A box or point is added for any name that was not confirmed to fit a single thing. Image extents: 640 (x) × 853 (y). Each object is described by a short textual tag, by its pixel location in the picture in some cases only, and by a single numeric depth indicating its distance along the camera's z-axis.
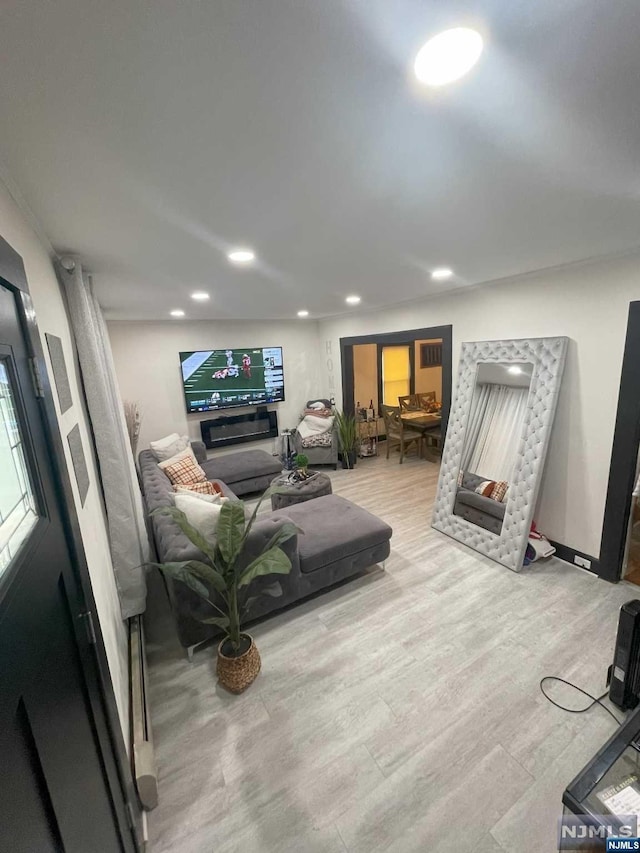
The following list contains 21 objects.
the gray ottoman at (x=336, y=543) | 2.52
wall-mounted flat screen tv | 5.02
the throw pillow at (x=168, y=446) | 4.09
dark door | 0.57
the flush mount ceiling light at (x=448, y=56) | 0.66
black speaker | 1.67
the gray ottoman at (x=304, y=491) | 3.56
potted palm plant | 1.75
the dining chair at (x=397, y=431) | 5.44
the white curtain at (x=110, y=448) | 1.98
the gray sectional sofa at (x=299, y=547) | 2.06
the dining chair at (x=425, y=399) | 6.00
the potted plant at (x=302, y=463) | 3.76
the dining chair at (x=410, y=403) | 5.92
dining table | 5.44
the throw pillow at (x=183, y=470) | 3.57
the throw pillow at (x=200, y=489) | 3.02
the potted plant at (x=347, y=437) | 5.23
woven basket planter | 1.86
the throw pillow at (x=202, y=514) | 2.14
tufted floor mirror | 2.81
